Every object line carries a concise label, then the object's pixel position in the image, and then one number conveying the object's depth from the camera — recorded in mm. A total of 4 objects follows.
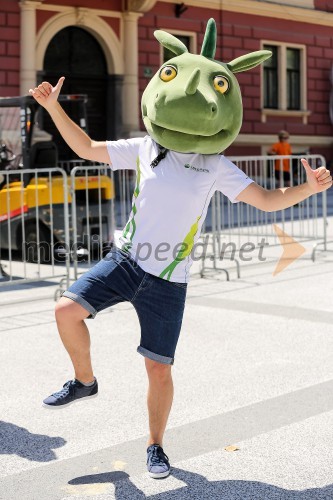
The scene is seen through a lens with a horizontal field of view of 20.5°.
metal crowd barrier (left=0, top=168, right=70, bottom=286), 10453
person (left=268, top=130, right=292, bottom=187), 12914
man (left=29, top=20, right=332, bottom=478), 3926
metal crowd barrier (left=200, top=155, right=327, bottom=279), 10984
